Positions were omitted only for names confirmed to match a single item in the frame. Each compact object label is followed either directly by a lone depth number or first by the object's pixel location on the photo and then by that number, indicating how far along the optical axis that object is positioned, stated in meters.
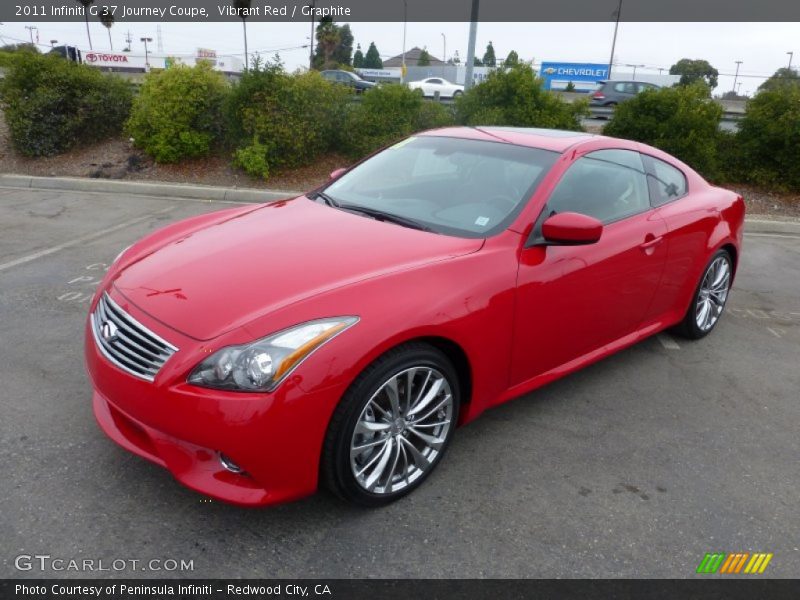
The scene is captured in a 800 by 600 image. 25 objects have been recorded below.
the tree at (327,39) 71.17
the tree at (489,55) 105.32
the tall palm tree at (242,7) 55.78
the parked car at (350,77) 31.53
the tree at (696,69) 70.62
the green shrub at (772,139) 10.05
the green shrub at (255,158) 10.11
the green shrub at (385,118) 10.63
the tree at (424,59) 79.00
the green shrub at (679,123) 10.05
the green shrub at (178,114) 10.45
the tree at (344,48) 87.50
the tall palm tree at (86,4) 68.65
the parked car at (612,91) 27.08
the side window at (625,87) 27.01
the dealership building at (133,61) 46.09
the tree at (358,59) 97.72
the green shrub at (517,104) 10.36
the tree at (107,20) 70.79
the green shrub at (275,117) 10.16
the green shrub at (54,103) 10.77
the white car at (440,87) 32.66
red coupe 2.35
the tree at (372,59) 97.38
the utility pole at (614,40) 51.42
